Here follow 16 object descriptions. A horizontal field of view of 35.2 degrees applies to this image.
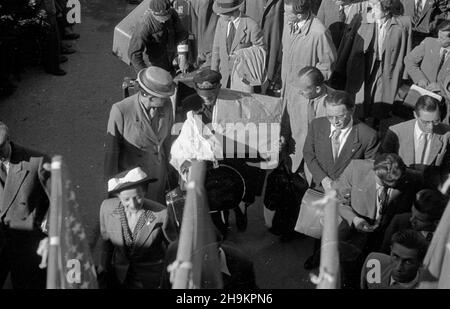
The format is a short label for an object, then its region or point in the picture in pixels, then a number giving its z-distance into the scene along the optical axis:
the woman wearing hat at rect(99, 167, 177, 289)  5.04
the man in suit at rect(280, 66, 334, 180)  6.20
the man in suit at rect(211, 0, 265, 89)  7.45
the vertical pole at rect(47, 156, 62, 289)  3.24
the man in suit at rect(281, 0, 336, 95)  7.19
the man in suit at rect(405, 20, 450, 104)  7.27
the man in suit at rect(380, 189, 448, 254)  5.13
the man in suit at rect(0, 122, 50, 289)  5.23
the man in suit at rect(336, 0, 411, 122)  7.68
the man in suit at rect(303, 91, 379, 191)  5.84
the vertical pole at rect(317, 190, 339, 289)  3.11
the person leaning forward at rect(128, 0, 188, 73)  7.55
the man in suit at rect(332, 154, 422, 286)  5.46
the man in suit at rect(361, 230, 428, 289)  4.59
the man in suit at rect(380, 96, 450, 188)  5.97
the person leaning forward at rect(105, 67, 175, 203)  5.97
